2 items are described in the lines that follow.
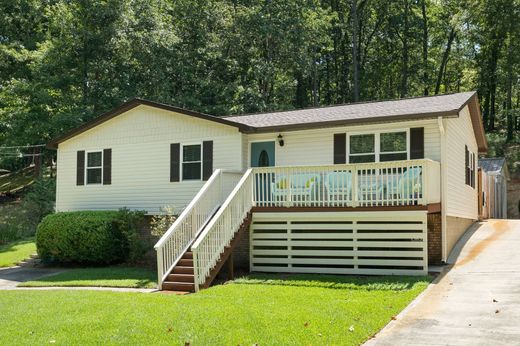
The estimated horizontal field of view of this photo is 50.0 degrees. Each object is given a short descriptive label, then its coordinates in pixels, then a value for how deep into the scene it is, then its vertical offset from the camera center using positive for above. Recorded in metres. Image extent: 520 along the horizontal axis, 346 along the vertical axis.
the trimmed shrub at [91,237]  16.50 -1.53
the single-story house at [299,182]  13.20 +0.09
